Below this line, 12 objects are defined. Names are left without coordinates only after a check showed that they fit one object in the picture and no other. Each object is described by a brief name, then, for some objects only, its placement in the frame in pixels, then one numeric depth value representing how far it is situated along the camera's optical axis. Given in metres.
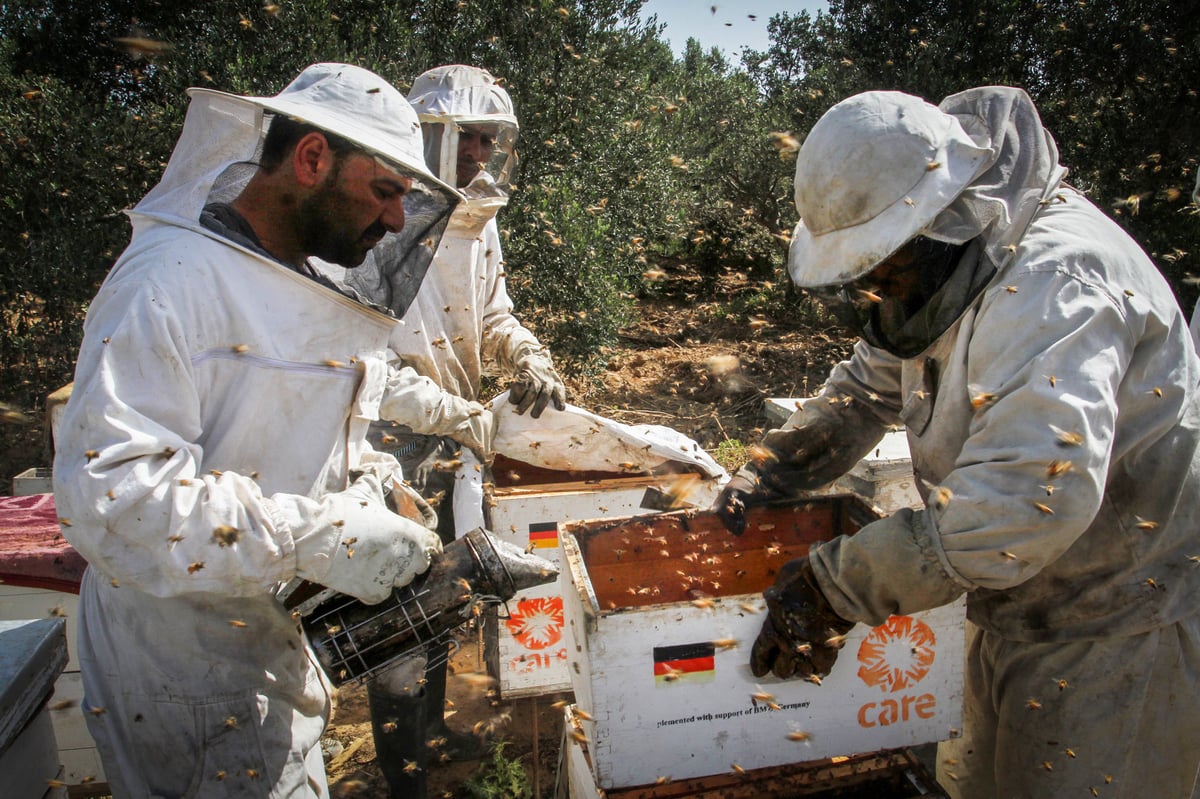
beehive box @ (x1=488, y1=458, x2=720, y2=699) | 3.34
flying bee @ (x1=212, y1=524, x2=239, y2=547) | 1.65
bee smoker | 1.98
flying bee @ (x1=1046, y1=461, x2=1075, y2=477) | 1.73
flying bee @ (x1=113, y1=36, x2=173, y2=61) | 6.30
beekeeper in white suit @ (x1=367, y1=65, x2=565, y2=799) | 3.52
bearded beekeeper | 1.66
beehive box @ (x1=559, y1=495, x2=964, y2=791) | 2.00
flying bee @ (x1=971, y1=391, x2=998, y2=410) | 1.85
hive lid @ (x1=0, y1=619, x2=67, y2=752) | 1.71
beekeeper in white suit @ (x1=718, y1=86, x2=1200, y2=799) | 1.79
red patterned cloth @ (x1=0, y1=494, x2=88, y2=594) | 2.88
